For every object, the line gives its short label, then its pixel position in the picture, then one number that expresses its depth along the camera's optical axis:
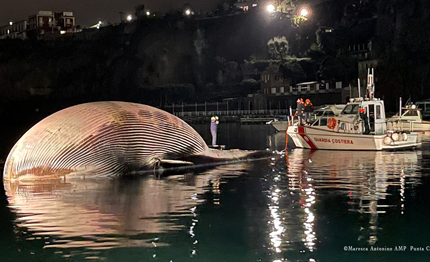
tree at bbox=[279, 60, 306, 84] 123.00
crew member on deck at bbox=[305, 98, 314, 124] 34.03
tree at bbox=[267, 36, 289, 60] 151.25
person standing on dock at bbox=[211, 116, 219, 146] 28.94
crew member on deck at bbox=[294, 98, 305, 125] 31.83
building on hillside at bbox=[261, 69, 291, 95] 125.06
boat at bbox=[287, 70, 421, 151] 28.23
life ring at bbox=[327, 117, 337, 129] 29.19
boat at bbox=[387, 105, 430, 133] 48.84
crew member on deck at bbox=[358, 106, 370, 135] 28.17
